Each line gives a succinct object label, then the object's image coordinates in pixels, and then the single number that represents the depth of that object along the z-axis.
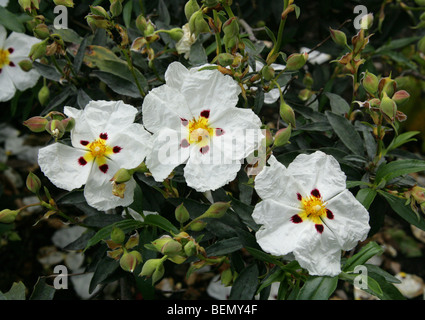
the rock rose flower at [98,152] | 0.47
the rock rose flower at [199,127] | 0.46
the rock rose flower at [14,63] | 0.59
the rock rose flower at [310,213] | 0.45
